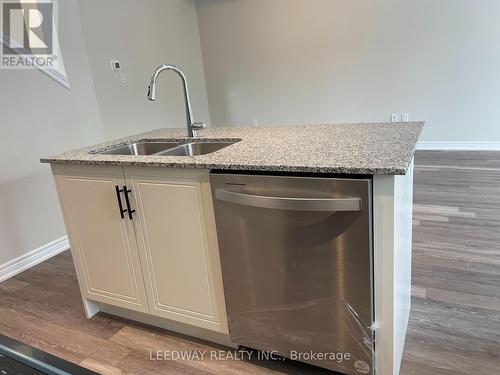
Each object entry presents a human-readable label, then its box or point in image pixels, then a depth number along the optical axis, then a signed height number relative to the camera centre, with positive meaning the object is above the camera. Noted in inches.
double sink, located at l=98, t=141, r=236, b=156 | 79.9 -9.0
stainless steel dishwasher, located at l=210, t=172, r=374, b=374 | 48.8 -23.5
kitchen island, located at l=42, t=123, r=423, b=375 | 49.4 -18.4
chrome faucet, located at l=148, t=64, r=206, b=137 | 80.4 -2.0
